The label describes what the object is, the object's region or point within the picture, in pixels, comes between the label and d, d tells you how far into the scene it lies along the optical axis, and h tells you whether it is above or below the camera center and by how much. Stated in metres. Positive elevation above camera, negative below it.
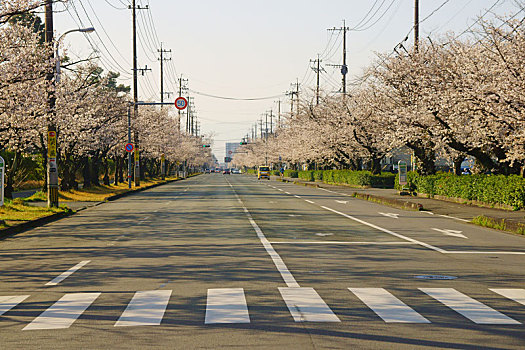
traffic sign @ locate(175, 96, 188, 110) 50.22 +4.87
